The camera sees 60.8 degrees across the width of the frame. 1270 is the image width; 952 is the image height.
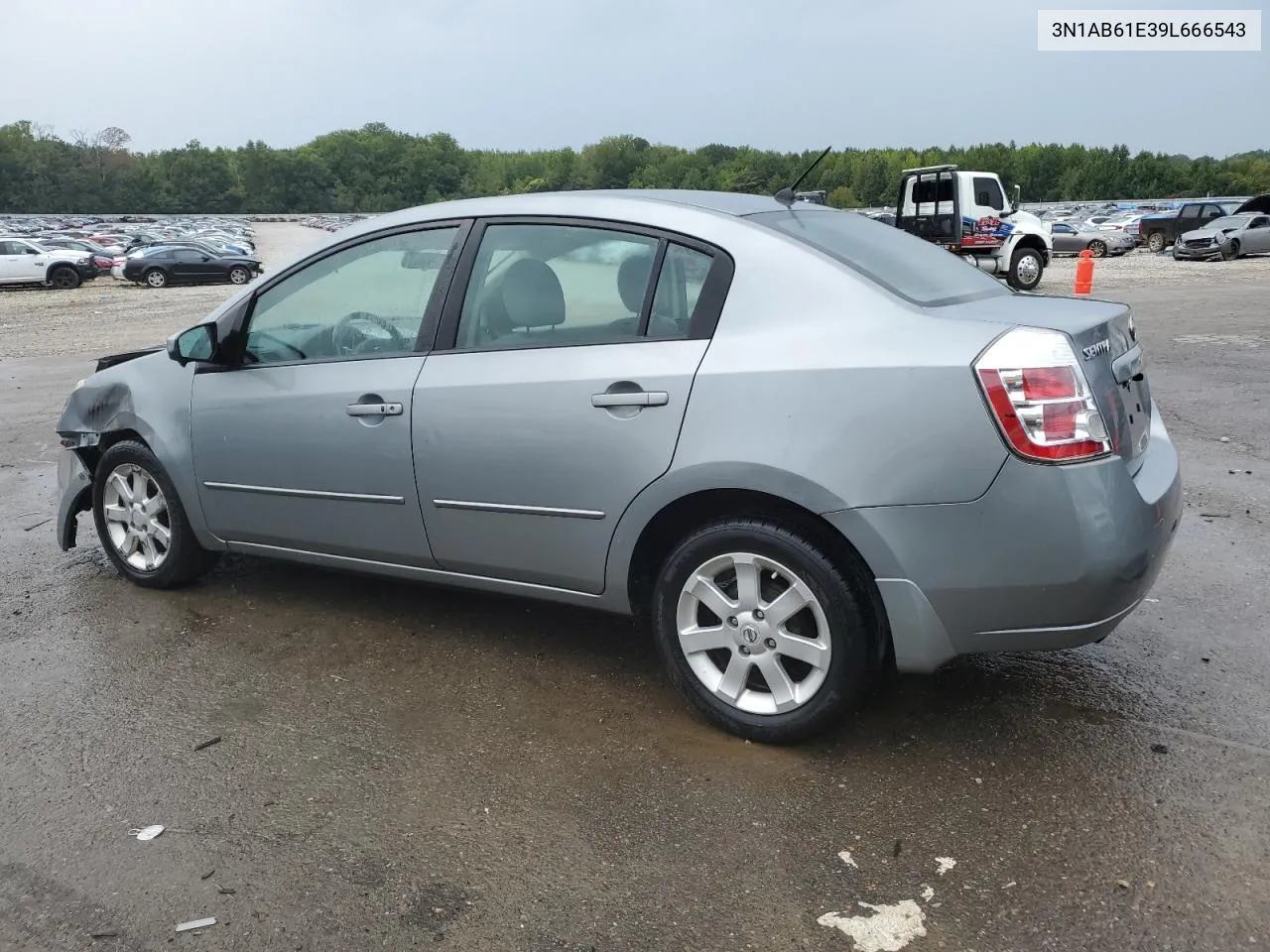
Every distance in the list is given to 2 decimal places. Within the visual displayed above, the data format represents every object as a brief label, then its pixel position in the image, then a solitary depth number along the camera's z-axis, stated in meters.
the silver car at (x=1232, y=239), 30.17
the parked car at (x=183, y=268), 33.75
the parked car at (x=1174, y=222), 35.38
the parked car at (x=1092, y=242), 37.25
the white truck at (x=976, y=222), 22.30
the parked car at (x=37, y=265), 31.78
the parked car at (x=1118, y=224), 39.88
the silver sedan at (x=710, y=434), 2.91
